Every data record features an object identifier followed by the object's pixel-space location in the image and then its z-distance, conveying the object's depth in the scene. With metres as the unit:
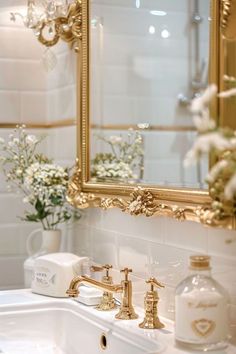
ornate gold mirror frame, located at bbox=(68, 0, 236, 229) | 1.69
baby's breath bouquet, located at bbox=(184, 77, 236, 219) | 1.29
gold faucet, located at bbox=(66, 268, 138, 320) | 1.94
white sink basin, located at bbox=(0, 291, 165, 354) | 1.98
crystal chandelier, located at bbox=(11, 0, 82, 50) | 2.35
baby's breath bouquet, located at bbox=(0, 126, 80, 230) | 2.39
